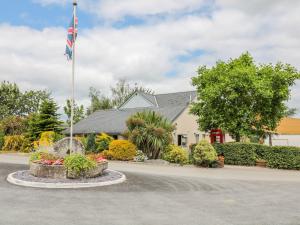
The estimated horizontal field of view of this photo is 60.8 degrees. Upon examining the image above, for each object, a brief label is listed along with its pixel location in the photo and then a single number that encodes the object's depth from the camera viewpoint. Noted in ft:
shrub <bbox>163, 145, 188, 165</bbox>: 62.29
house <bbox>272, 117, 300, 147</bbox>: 121.14
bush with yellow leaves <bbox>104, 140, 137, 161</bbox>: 65.55
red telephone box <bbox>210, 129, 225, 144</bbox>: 73.47
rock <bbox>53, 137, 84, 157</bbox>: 41.81
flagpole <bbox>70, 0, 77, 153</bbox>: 39.28
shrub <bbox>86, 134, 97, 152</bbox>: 78.19
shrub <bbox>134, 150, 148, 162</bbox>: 65.05
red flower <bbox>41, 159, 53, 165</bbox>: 36.83
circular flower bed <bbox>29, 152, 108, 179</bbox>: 35.75
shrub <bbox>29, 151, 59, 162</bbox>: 39.09
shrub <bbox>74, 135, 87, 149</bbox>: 79.45
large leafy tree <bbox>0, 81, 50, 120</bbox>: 141.61
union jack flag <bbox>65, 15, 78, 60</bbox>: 39.37
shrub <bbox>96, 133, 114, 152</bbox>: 77.05
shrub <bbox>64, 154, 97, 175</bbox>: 35.65
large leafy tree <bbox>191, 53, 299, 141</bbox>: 65.01
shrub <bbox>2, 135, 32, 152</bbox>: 96.12
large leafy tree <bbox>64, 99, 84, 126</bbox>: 159.90
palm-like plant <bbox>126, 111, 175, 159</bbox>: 66.78
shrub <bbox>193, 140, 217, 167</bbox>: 56.18
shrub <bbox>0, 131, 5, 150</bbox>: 98.32
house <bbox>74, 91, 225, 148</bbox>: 91.55
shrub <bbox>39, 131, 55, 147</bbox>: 84.40
